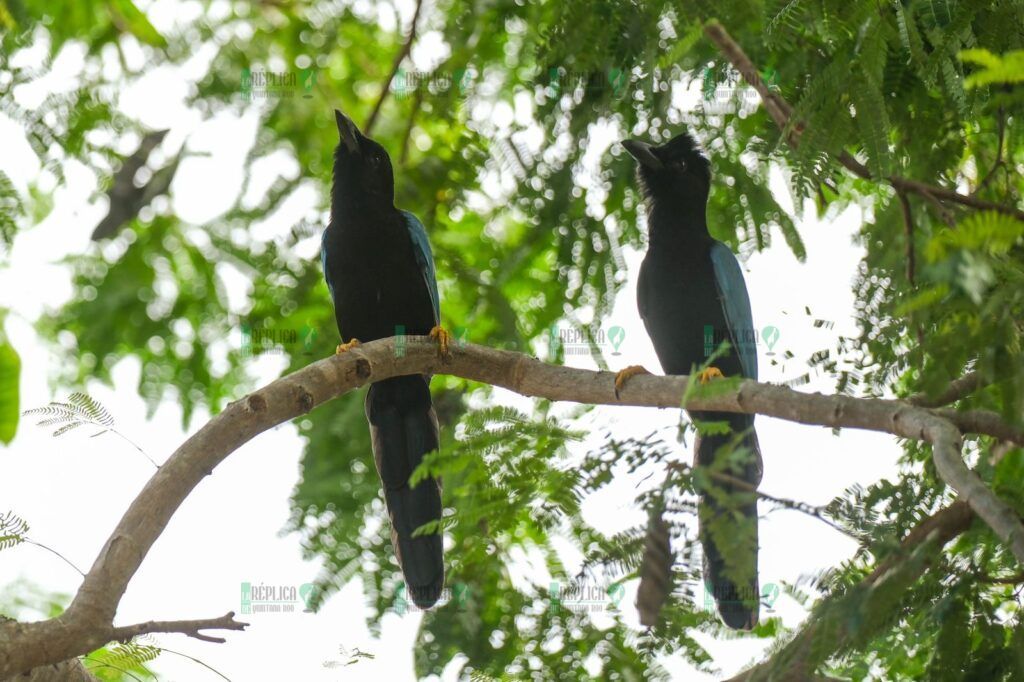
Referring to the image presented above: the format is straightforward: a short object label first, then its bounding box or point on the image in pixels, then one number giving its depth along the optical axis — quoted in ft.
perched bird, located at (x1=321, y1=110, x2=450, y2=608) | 29.73
